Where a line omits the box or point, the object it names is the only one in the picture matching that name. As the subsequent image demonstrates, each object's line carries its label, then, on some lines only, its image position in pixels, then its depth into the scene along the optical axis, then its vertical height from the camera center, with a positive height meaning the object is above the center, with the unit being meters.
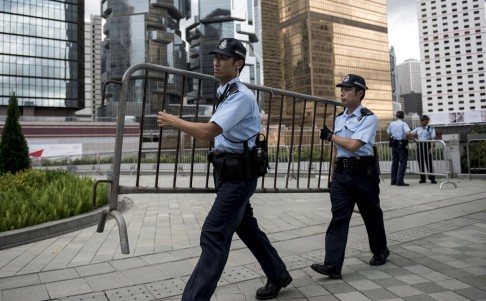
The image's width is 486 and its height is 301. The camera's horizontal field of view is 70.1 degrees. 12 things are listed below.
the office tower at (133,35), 89.12 +34.09
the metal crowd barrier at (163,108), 2.58 +0.46
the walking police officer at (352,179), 3.04 -0.16
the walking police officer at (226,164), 2.13 +0.00
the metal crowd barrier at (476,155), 10.69 +0.13
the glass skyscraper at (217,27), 108.31 +43.89
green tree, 10.12 +0.58
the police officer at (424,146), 10.11 +0.41
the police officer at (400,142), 9.47 +0.51
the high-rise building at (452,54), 135.38 +42.77
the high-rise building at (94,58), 129.12 +42.16
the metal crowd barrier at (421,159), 10.24 +0.05
